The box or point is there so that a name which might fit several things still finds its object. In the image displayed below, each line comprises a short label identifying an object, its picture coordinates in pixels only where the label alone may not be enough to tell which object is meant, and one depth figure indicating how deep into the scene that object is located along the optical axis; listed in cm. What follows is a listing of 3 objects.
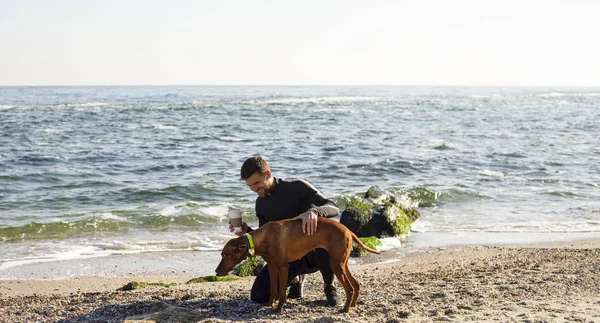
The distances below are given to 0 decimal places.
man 636
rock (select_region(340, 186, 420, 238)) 1216
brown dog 592
